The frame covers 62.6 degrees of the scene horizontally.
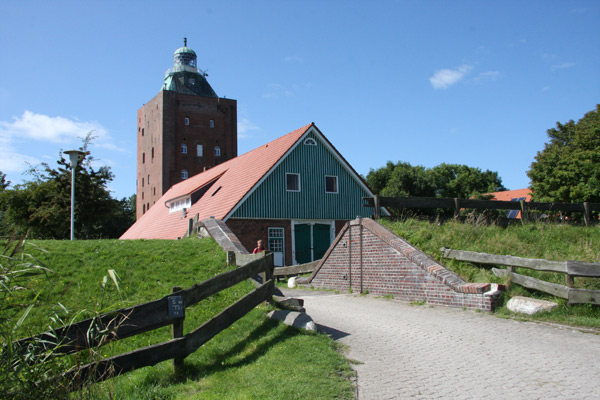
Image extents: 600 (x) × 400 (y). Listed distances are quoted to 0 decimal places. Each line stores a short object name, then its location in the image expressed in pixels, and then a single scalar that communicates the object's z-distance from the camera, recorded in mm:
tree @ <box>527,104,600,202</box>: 34000
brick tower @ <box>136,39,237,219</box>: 57625
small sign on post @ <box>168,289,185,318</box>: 5961
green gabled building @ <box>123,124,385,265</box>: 23359
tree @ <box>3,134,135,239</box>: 31609
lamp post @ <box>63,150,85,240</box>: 18094
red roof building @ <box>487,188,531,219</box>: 72825
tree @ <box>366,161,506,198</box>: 51656
